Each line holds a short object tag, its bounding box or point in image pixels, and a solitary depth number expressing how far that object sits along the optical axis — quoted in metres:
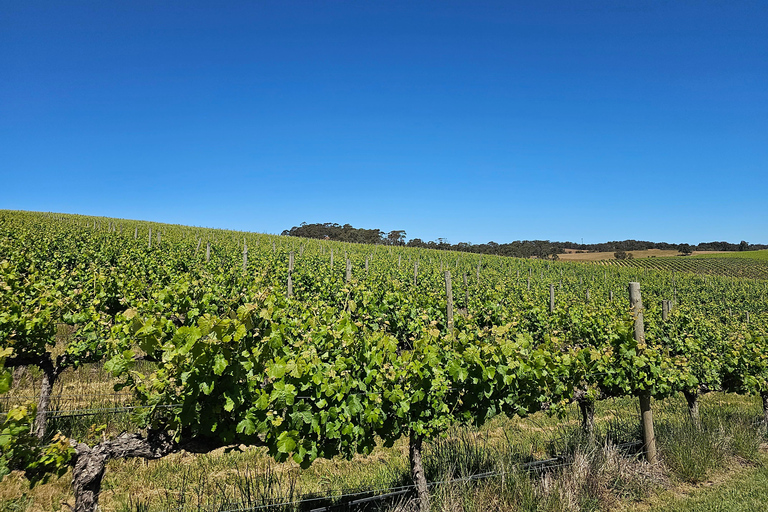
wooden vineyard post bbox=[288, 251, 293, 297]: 9.43
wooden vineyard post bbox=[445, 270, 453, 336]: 9.19
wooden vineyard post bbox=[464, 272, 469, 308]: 11.55
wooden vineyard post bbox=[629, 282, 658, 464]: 4.77
